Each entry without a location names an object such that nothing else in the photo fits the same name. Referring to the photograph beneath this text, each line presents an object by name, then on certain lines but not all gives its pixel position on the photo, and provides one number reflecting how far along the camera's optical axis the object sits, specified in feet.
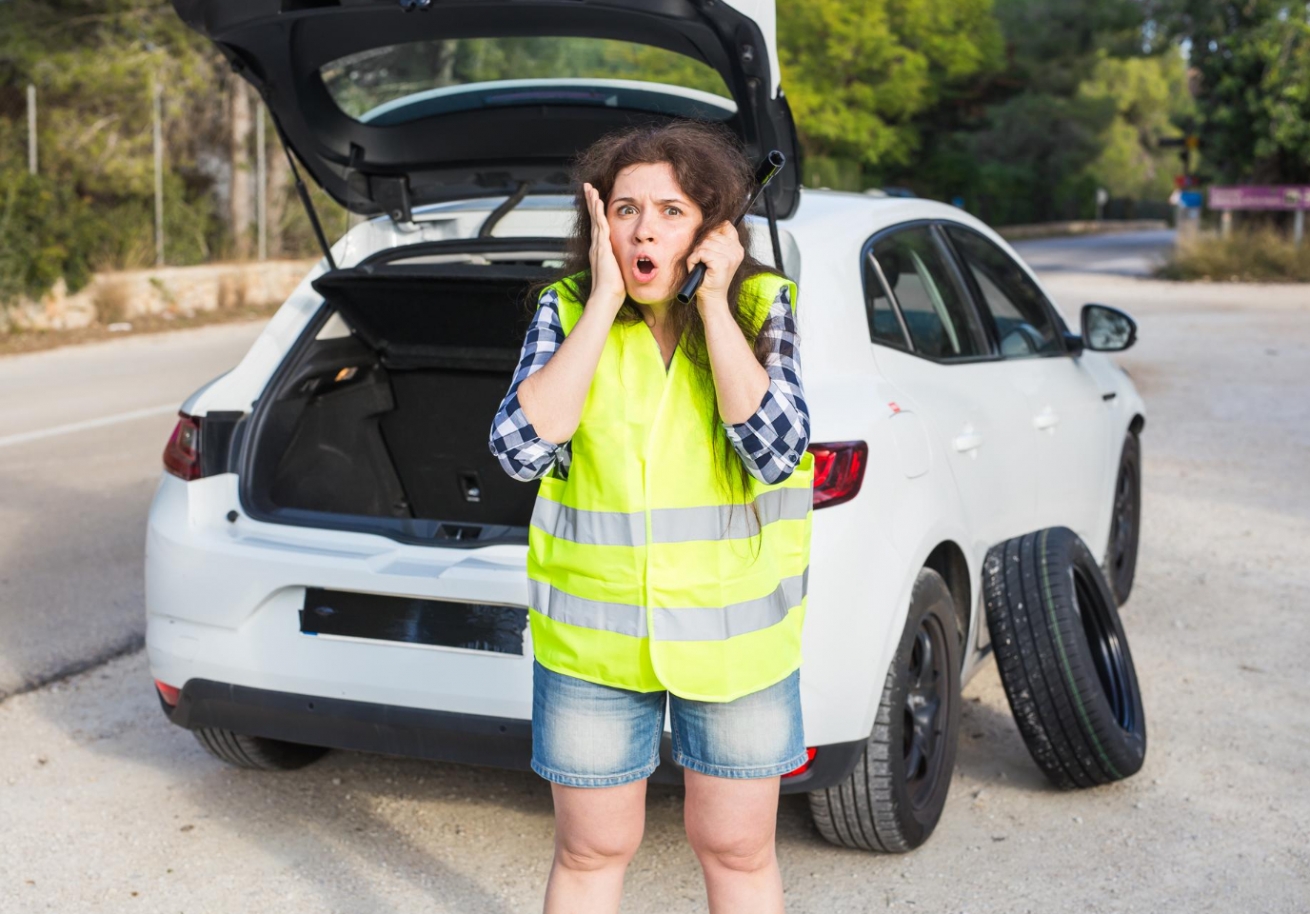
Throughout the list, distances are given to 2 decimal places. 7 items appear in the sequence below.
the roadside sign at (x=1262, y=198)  84.48
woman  7.07
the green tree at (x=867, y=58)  127.44
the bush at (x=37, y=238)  49.42
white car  10.61
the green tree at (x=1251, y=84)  83.61
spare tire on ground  12.31
